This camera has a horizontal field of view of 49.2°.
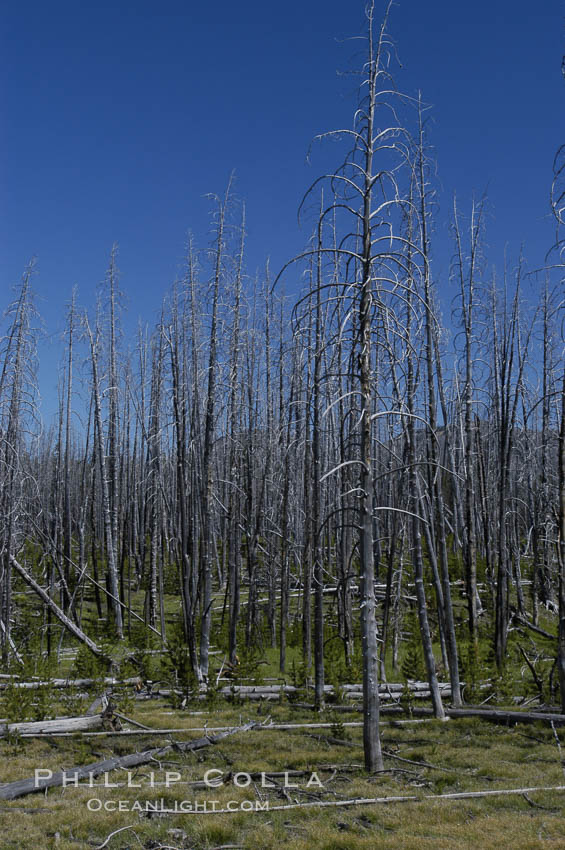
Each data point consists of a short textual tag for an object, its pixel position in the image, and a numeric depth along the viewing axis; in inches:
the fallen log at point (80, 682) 463.4
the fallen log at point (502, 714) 381.4
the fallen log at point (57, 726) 369.1
